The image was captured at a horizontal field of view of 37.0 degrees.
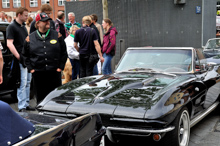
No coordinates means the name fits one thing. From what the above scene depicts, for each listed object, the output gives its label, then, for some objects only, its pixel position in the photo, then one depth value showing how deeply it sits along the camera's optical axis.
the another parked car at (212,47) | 10.58
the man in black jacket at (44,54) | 5.57
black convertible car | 3.81
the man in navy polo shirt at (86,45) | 7.50
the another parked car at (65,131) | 2.26
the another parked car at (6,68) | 7.13
